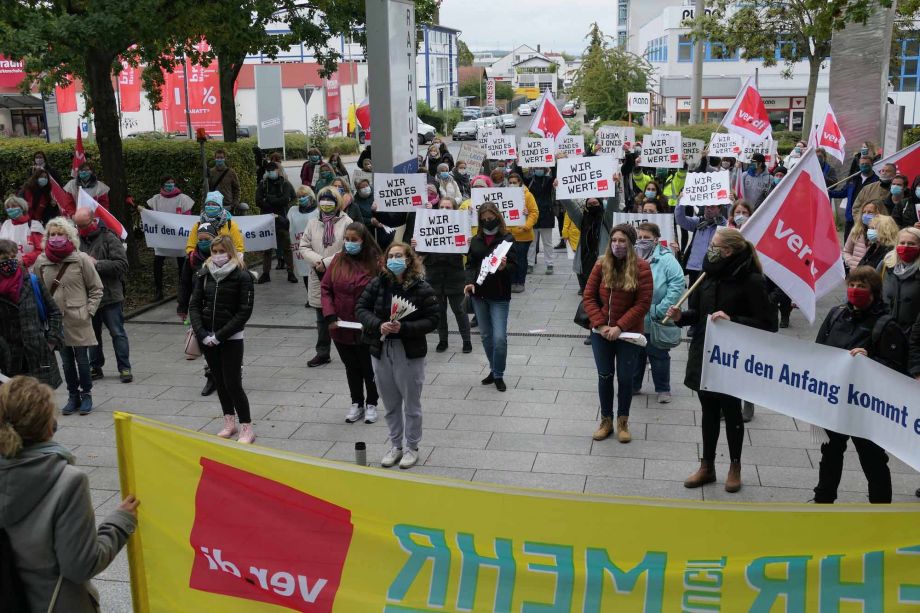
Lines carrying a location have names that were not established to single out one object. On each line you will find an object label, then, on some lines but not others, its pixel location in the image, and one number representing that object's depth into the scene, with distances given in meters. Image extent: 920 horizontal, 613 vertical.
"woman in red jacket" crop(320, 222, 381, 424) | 8.27
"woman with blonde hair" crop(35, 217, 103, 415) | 8.76
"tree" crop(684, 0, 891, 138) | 30.84
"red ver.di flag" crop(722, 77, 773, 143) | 15.12
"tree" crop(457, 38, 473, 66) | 157.00
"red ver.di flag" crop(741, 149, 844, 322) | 6.88
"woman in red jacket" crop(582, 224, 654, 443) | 7.62
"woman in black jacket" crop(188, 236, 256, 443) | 7.89
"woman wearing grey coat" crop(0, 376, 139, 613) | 3.56
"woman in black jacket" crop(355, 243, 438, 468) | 7.23
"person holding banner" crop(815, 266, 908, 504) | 5.85
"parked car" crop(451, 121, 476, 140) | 61.47
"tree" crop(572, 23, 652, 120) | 43.38
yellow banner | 3.67
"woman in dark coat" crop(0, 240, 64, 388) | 7.41
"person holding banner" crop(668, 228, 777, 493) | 6.59
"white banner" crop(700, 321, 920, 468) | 5.13
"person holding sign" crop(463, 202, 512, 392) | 9.32
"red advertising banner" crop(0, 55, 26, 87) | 35.22
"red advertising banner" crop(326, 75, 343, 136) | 36.09
